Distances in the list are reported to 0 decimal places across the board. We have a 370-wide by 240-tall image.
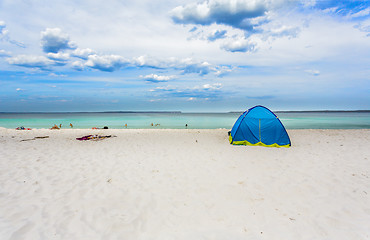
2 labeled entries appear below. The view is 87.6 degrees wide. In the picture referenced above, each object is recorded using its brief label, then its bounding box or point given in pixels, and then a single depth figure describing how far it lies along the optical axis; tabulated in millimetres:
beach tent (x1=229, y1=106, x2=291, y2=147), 11414
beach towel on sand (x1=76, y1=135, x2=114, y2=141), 13816
